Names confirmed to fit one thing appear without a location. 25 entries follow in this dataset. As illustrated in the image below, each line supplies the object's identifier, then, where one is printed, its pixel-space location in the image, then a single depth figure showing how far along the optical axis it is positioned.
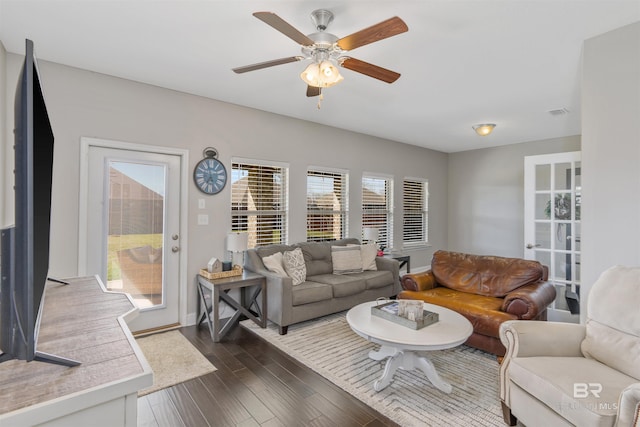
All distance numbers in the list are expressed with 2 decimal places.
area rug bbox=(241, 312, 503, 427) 2.11
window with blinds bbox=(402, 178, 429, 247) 6.52
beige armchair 1.53
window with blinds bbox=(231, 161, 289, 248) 4.16
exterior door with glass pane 3.18
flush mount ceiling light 4.70
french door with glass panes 3.64
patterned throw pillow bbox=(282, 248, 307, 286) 3.78
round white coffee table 2.19
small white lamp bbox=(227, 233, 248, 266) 3.71
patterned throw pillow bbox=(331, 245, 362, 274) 4.36
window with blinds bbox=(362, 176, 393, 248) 5.77
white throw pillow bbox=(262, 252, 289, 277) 3.67
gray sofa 3.44
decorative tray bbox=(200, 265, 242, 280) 3.48
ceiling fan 1.87
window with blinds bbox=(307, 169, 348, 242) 4.93
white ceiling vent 4.14
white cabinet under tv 0.74
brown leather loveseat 2.82
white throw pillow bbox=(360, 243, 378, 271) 4.59
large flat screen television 0.79
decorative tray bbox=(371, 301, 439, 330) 2.43
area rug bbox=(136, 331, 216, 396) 2.54
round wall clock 3.74
